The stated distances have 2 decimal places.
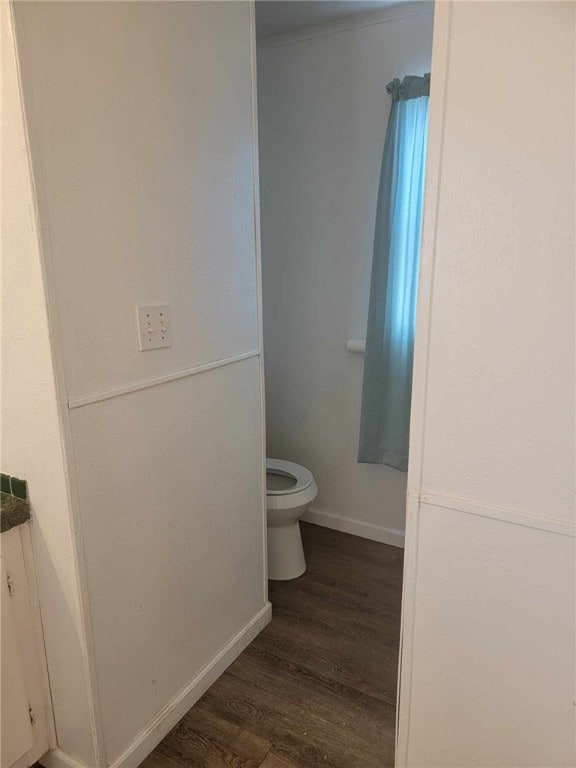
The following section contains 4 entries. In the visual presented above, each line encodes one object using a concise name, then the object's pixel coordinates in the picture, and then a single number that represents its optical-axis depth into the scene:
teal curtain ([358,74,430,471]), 2.13
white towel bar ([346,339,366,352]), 2.47
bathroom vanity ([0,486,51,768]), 1.29
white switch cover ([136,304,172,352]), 1.35
